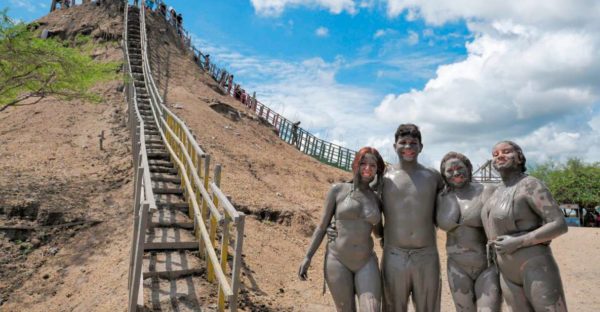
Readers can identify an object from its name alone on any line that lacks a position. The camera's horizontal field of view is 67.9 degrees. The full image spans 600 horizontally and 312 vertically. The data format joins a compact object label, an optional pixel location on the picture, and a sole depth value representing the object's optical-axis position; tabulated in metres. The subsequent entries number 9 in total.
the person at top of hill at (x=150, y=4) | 27.59
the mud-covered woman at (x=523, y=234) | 2.61
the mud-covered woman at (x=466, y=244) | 2.87
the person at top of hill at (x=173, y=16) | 28.62
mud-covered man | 3.12
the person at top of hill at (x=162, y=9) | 28.34
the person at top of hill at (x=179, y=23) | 28.45
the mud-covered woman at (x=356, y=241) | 3.20
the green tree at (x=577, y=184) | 23.38
